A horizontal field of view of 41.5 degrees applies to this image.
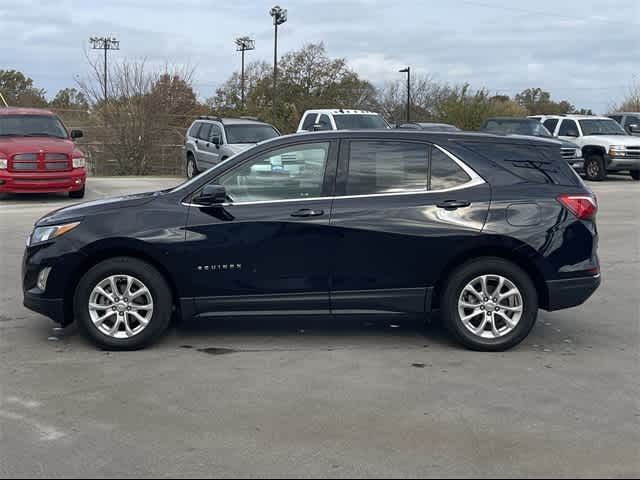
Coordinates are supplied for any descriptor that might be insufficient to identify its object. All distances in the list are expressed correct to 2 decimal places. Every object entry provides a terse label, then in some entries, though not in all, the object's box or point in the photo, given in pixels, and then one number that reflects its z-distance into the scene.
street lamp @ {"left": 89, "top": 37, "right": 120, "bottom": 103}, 74.75
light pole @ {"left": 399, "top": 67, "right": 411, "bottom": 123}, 51.08
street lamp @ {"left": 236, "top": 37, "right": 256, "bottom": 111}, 70.19
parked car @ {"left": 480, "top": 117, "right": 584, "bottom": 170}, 25.08
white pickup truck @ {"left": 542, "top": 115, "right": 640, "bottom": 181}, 24.73
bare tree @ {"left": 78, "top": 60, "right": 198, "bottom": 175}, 32.84
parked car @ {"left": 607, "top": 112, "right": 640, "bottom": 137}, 29.54
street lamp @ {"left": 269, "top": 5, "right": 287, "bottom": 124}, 49.66
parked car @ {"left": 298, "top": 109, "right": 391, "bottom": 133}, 23.53
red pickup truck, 17.31
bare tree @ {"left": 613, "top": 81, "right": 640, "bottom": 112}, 49.77
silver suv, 21.58
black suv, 6.54
